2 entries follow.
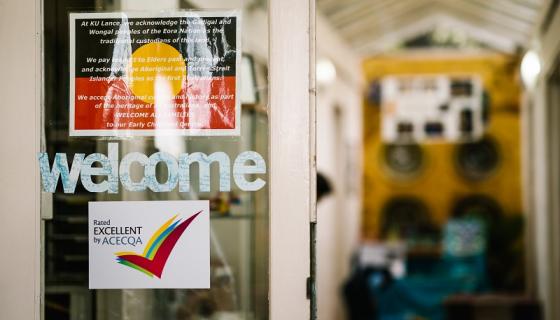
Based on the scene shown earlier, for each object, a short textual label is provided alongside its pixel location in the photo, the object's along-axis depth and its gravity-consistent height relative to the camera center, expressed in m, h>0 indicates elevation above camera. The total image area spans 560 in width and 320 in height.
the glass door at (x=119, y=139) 2.50 +0.12
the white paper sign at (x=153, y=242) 2.49 -0.22
